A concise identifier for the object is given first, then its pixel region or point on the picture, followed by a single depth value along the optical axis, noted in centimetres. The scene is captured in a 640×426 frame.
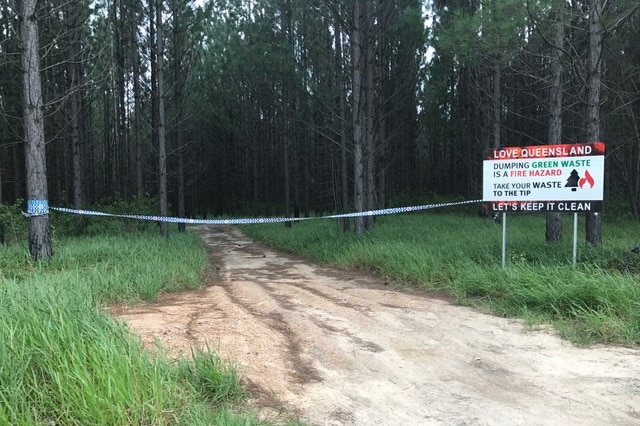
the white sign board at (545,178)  742
